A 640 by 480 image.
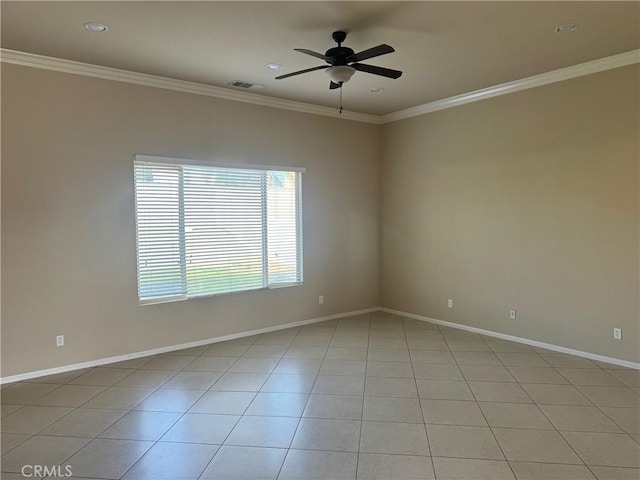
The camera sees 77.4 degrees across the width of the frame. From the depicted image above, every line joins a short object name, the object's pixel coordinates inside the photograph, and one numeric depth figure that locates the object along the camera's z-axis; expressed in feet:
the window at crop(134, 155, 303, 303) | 14.55
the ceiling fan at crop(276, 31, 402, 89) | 10.41
